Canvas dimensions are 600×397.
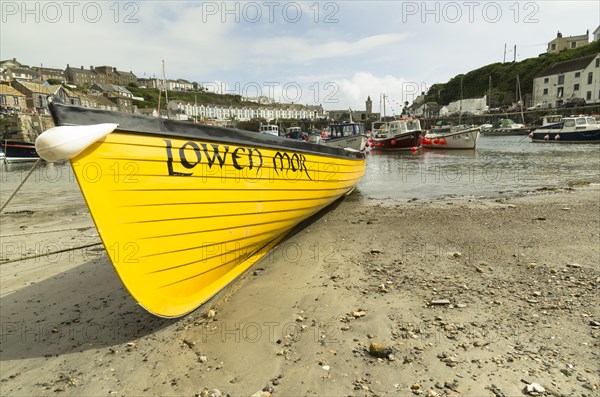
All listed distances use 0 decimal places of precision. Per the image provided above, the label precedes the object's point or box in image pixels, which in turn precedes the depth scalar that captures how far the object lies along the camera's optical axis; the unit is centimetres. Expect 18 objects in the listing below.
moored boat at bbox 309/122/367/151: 2403
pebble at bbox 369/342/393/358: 313
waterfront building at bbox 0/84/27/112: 6048
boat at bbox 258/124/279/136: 4778
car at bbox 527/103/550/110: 8032
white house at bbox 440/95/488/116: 9856
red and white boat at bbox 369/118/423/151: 3456
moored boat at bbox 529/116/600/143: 3381
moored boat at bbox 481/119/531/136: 6157
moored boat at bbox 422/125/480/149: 3466
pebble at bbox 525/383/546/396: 259
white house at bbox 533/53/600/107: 7162
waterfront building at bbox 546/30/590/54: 10625
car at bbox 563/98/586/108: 6938
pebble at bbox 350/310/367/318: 382
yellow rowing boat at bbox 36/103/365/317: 314
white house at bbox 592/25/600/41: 9436
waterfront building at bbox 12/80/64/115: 6612
